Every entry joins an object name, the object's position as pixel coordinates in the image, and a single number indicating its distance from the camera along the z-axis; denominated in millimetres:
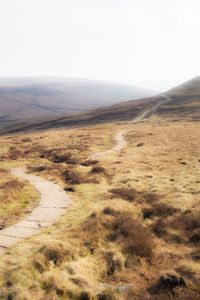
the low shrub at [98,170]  32475
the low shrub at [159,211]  18328
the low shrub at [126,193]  21875
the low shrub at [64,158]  41366
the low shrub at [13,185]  25047
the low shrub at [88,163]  38250
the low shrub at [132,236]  13594
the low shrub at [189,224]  15008
